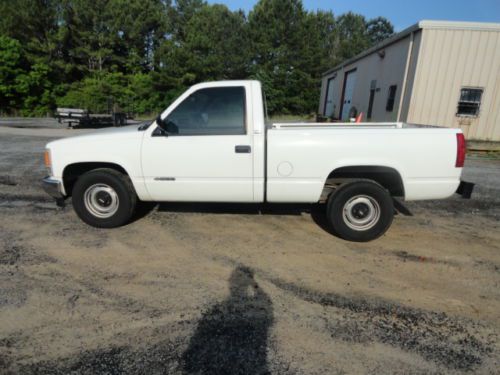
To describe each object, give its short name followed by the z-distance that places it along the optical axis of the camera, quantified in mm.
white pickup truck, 3938
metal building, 11859
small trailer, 18250
